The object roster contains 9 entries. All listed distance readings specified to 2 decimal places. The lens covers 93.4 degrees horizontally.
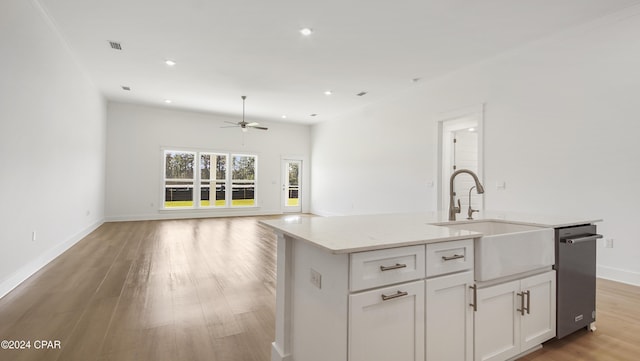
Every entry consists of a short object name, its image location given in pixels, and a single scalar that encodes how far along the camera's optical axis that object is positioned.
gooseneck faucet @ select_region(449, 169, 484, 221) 2.18
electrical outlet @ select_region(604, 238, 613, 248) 3.51
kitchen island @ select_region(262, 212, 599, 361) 1.28
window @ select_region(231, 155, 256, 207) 9.59
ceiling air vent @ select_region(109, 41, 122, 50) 4.39
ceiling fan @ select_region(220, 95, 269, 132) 7.12
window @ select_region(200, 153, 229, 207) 9.15
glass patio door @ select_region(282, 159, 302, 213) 10.35
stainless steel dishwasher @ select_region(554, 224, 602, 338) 2.01
